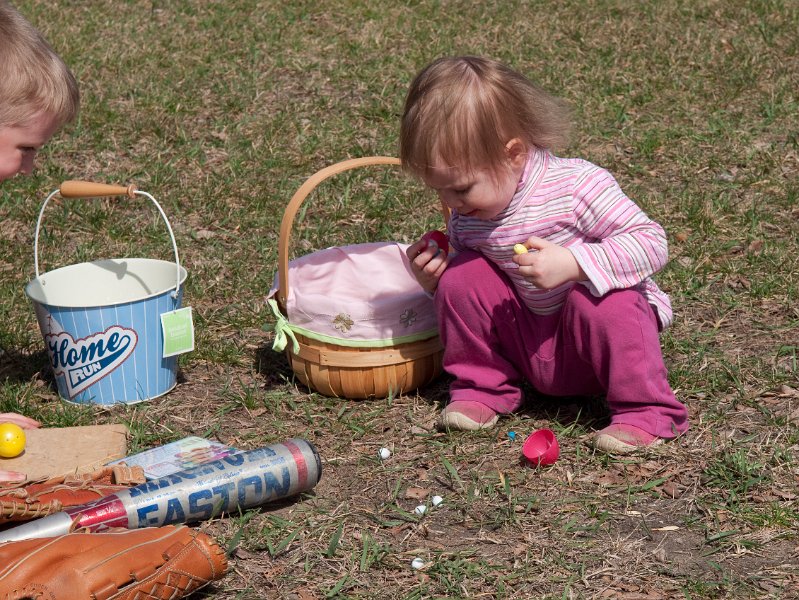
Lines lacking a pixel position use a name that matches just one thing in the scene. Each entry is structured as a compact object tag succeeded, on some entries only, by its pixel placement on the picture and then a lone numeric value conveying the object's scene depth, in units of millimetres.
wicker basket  3248
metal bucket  3230
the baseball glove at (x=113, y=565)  2154
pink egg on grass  2916
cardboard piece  2904
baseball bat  2479
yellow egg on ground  2938
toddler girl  2895
